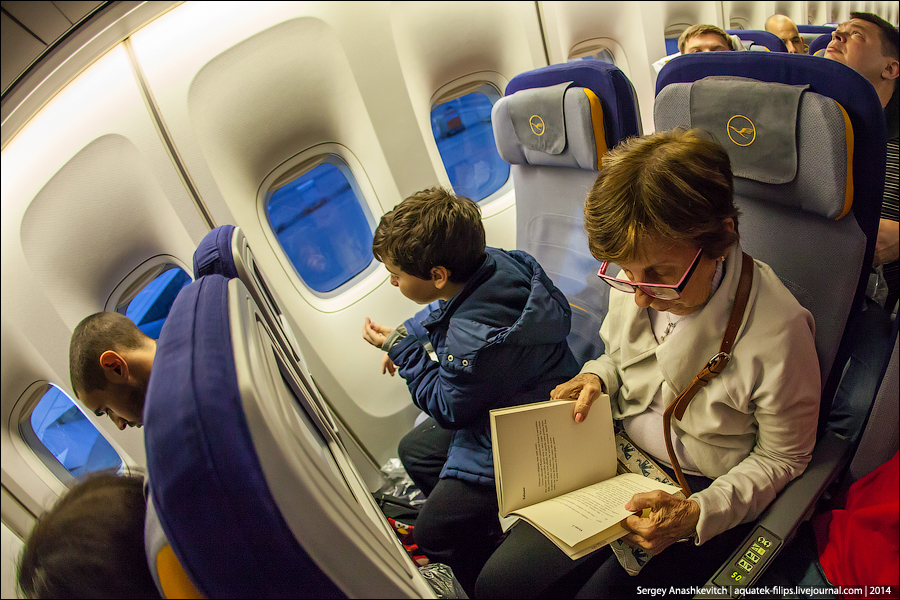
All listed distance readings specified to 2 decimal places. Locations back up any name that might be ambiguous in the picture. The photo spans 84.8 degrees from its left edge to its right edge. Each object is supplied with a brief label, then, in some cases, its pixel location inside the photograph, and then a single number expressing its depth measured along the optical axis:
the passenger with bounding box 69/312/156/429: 0.79
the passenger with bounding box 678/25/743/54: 1.61
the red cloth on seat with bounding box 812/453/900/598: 0.89
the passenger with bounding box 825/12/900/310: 1.09
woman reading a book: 1.05
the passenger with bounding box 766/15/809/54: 1.40
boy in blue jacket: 1.52
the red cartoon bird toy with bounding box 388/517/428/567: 1.82
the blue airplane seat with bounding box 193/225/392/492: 1.28
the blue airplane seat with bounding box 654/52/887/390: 1.02
